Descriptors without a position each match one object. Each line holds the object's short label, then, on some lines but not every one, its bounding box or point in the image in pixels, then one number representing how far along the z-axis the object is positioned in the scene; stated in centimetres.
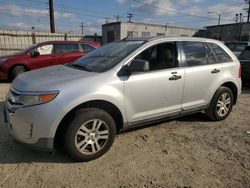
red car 862
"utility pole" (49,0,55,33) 2084
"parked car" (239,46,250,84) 808
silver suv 294
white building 3338
